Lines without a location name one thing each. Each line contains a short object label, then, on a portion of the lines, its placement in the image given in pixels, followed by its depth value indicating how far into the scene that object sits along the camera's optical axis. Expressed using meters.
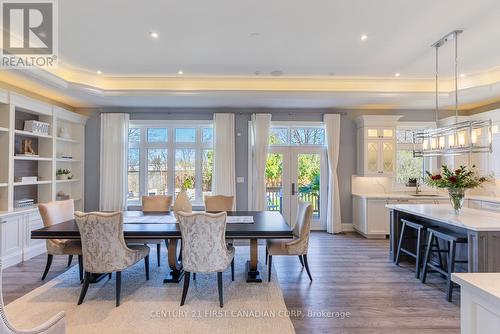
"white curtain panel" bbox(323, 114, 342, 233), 6.10
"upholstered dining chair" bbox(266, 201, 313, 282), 3.38
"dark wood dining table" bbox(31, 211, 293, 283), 3.01
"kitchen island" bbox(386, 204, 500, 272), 2.72
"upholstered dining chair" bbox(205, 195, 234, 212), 4.55
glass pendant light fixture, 3.14
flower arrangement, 3.32
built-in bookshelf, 4.13
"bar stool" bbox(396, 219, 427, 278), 3.61
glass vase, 3.40
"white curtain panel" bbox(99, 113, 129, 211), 5.89
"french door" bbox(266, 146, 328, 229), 6.31
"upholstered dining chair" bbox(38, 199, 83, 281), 3.37
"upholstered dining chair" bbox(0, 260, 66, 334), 1.25
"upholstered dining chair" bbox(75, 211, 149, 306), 2.77
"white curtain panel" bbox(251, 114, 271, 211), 6.02
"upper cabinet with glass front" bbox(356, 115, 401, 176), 5.94
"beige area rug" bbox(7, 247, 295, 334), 2.51
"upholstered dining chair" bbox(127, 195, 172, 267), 4.58
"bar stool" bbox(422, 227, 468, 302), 3.01
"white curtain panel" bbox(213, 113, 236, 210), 5.99
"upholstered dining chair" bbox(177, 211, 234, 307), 2.77
